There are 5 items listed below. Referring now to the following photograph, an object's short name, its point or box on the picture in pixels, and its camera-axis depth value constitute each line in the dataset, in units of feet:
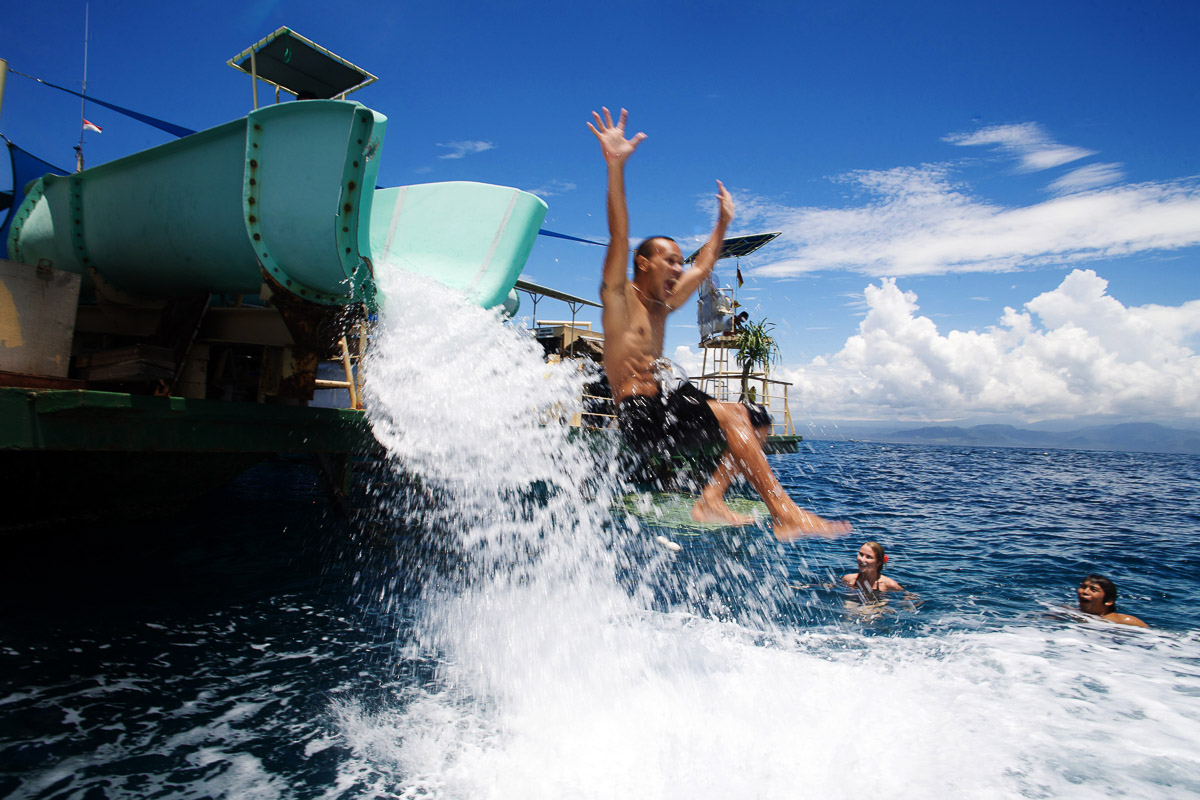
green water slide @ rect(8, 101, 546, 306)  13.05
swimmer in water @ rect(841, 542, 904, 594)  25.27
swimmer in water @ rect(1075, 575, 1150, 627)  23.12
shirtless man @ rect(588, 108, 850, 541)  11.63
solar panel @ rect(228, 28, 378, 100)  24.35
